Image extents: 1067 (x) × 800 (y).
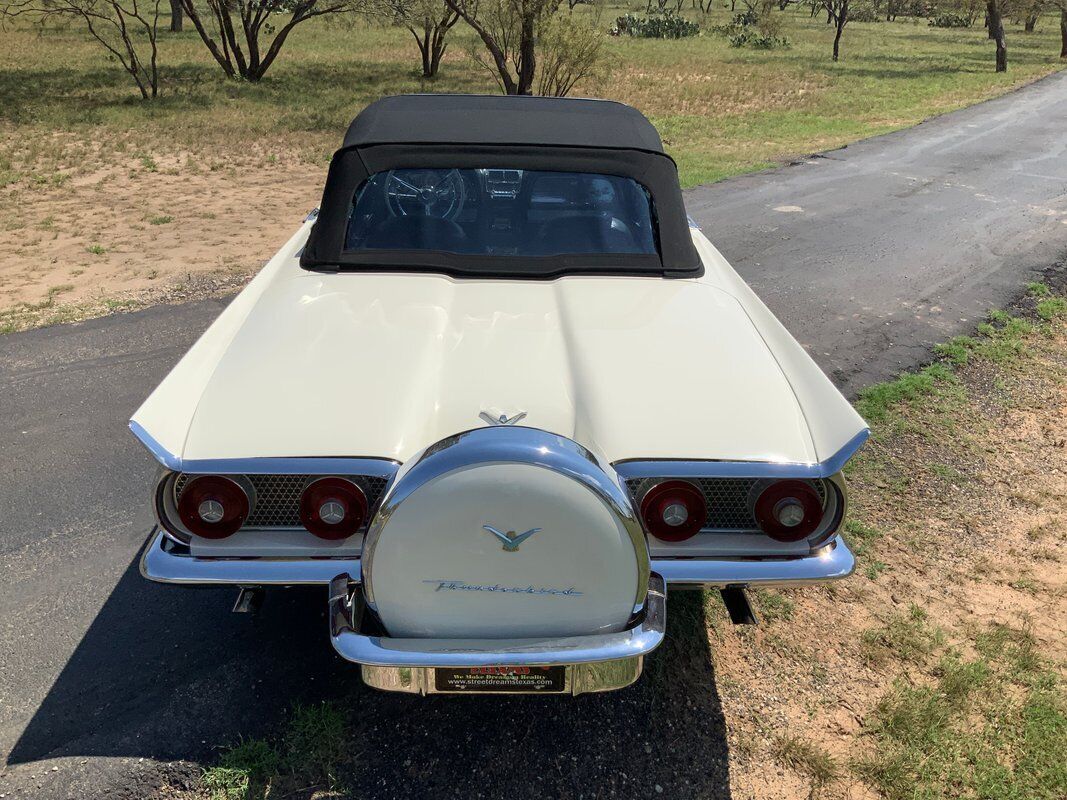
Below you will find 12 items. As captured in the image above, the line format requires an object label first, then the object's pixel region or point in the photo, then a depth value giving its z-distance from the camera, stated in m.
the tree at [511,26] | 16.02
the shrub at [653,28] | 40.81
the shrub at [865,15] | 40.94
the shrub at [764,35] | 37.19
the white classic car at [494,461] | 2.01
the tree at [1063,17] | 28.85
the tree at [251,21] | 20.80
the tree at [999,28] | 26.58
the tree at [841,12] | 30.00
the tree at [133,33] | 17.41
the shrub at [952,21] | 52.94
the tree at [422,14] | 20.06
